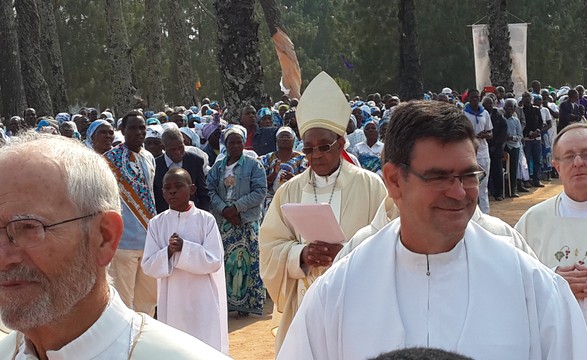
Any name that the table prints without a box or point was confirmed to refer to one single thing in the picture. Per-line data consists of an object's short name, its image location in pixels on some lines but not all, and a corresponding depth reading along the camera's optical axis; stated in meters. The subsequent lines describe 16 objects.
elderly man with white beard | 2.62
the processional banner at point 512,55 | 26.97
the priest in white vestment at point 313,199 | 5.55
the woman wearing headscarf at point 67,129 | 13.16
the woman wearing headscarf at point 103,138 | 9.23
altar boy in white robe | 7.41
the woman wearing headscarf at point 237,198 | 9.99
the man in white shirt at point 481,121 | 15.82
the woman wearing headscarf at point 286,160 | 10.24
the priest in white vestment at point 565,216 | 5.32
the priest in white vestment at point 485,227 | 3.97
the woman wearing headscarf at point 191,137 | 13.70
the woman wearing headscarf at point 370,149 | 11.89
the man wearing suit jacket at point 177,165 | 9.62
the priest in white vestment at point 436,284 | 3.18
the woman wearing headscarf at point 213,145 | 12.88
